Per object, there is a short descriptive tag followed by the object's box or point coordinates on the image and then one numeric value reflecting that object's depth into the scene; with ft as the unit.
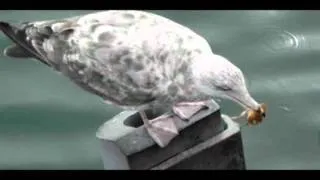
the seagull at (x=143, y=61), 12.96
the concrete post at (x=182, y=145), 12.12
